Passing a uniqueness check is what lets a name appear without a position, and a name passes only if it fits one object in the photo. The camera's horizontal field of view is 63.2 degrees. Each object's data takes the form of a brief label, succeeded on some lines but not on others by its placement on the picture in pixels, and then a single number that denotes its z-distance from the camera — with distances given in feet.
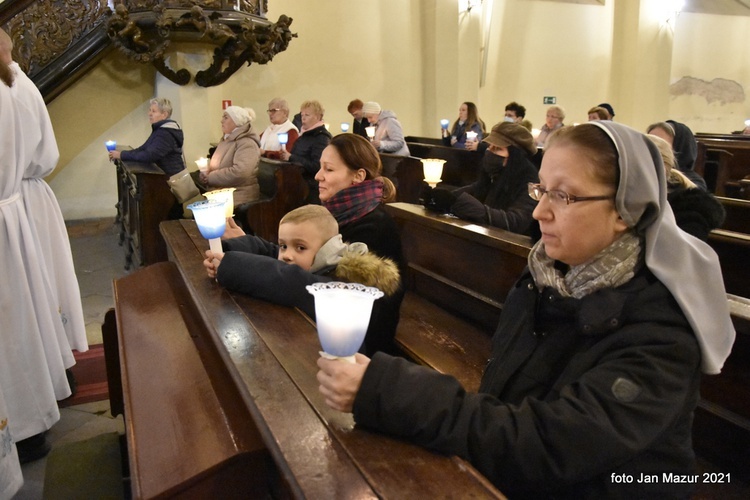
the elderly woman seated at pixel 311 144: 18.84
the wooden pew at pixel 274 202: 18.02
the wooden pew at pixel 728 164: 21.22
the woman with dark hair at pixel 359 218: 6.46
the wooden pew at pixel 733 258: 8.27
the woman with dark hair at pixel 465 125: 26.30
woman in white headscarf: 3.45
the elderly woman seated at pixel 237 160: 18.21
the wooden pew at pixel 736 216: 11.83
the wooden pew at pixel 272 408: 3.29
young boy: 5.83
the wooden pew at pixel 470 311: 5.97
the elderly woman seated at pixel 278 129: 22.39
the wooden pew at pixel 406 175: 21.45
